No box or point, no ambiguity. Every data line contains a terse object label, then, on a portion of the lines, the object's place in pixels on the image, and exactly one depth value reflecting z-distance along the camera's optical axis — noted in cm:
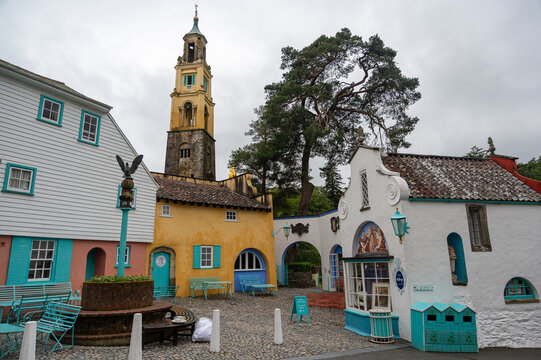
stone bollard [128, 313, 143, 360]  615
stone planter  782
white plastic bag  811
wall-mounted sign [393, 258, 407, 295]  930
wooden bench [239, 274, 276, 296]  1880
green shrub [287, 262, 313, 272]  2352
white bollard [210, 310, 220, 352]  737
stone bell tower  3262
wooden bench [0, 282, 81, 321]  1031
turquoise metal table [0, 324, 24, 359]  609
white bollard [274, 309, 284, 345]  834
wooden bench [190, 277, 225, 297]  1633
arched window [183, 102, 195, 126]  3434
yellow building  1638
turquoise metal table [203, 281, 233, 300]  1635
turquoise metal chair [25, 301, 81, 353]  681
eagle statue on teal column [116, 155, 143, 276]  877
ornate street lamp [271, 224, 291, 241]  1915
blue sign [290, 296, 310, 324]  1127
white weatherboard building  1111
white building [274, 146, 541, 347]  942
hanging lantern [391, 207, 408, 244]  920
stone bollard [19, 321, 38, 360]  545
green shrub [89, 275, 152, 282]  819
